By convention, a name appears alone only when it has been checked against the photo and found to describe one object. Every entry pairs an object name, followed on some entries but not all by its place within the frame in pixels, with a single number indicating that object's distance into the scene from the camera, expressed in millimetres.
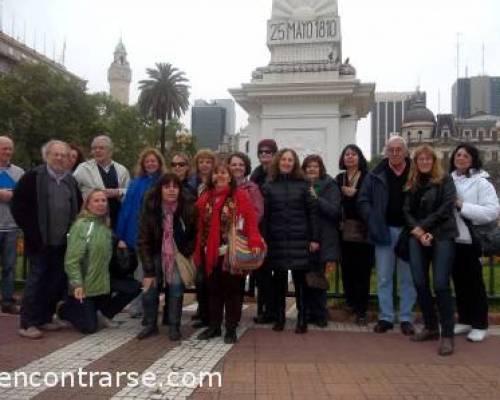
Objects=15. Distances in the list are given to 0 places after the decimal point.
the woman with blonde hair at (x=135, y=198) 6148
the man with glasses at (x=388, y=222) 5938
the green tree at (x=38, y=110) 41844
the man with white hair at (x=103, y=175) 6492
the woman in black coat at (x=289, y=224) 5750
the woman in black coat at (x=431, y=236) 5348
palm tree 50781
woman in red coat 5402
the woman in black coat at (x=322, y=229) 5922
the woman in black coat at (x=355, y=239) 6273
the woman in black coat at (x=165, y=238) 5613
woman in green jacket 5652
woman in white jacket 5543
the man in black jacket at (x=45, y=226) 5672
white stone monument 10016
